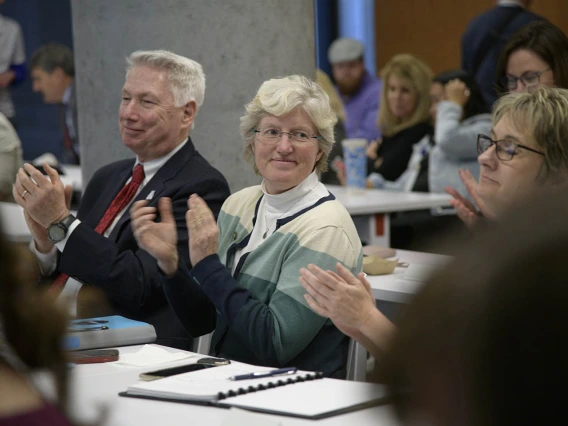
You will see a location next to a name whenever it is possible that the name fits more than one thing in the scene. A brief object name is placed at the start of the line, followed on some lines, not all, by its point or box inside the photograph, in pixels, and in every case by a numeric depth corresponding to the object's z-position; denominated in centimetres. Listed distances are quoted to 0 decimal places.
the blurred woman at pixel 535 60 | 887
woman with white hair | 569
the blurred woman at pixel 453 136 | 1170
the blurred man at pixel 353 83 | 1725
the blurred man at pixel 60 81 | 1761
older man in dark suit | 680
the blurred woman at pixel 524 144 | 627
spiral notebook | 419
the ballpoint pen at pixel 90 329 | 562
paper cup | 1239
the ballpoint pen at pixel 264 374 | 469
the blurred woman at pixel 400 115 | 1370
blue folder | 562
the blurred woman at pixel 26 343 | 194
